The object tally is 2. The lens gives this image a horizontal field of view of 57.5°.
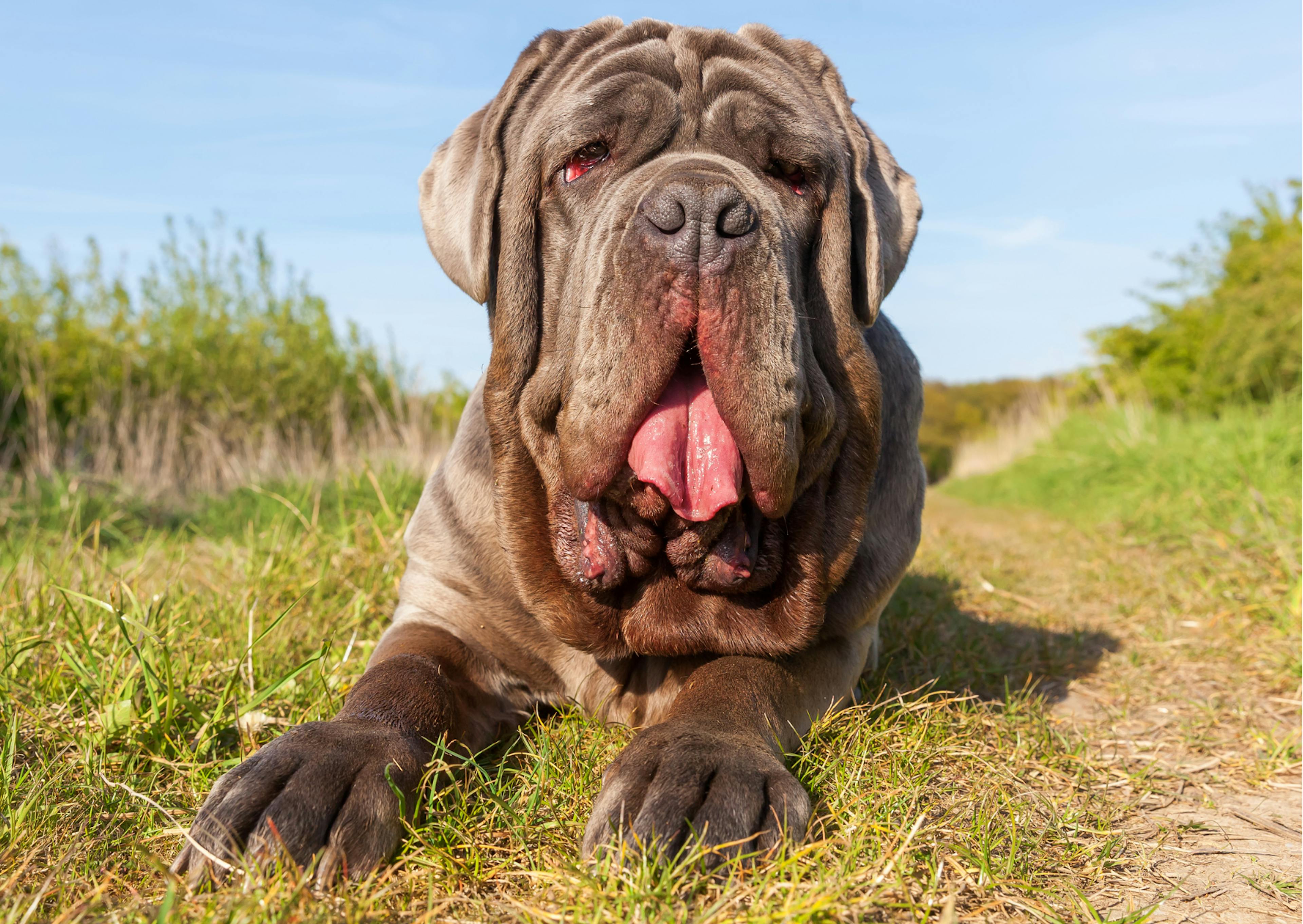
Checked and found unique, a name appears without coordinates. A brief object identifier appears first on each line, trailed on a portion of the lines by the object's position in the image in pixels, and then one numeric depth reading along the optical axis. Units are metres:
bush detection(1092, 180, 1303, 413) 7.80
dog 0.60
